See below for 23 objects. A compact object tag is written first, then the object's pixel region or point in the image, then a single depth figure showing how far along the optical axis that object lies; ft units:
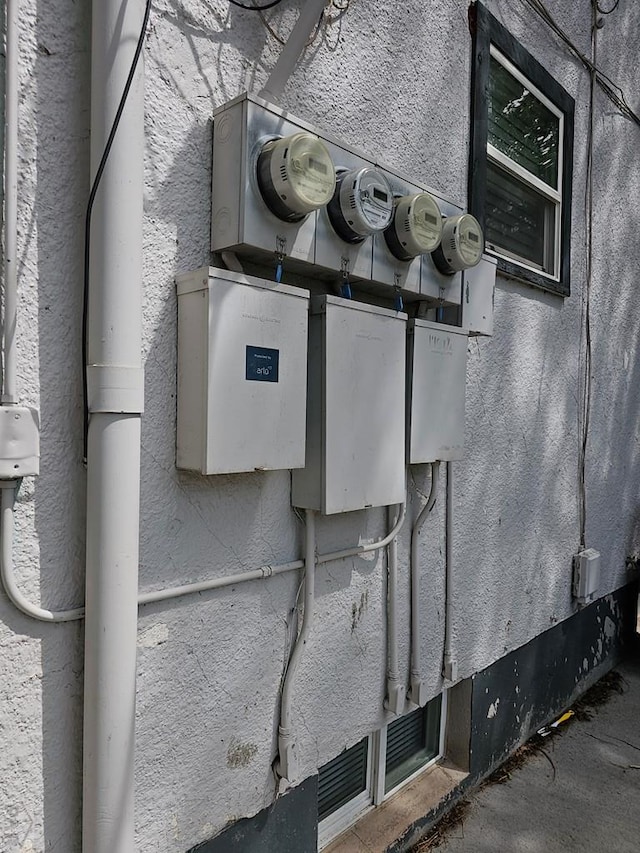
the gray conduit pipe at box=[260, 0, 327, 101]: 5.25
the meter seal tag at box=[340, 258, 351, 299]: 5.84
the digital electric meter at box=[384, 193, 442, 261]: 6.11
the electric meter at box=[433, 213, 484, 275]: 6.76
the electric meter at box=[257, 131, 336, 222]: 4.86
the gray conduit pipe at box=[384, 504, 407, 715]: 7.23
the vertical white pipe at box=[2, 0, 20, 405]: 3.95
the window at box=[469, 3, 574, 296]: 8.41
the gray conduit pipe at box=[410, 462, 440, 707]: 7.53
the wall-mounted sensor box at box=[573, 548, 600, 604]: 11.35
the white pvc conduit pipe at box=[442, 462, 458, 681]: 8.08
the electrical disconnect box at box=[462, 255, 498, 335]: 7.61
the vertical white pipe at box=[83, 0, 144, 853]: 4.29
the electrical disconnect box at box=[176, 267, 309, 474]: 4.75
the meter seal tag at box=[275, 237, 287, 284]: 5.23
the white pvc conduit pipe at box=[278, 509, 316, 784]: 5.96
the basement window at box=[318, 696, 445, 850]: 7.73
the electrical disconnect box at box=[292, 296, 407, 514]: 5.74
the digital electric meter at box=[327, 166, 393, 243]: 5.51
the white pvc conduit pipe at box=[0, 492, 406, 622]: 4.01
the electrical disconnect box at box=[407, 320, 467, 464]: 6.82
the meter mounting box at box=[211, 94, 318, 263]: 4.95
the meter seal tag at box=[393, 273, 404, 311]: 6.53
